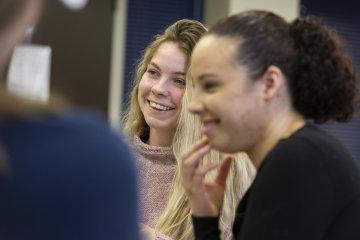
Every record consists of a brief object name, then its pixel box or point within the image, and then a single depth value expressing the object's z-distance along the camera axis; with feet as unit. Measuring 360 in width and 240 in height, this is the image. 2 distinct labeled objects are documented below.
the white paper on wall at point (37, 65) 10.56
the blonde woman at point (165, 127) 8.01
